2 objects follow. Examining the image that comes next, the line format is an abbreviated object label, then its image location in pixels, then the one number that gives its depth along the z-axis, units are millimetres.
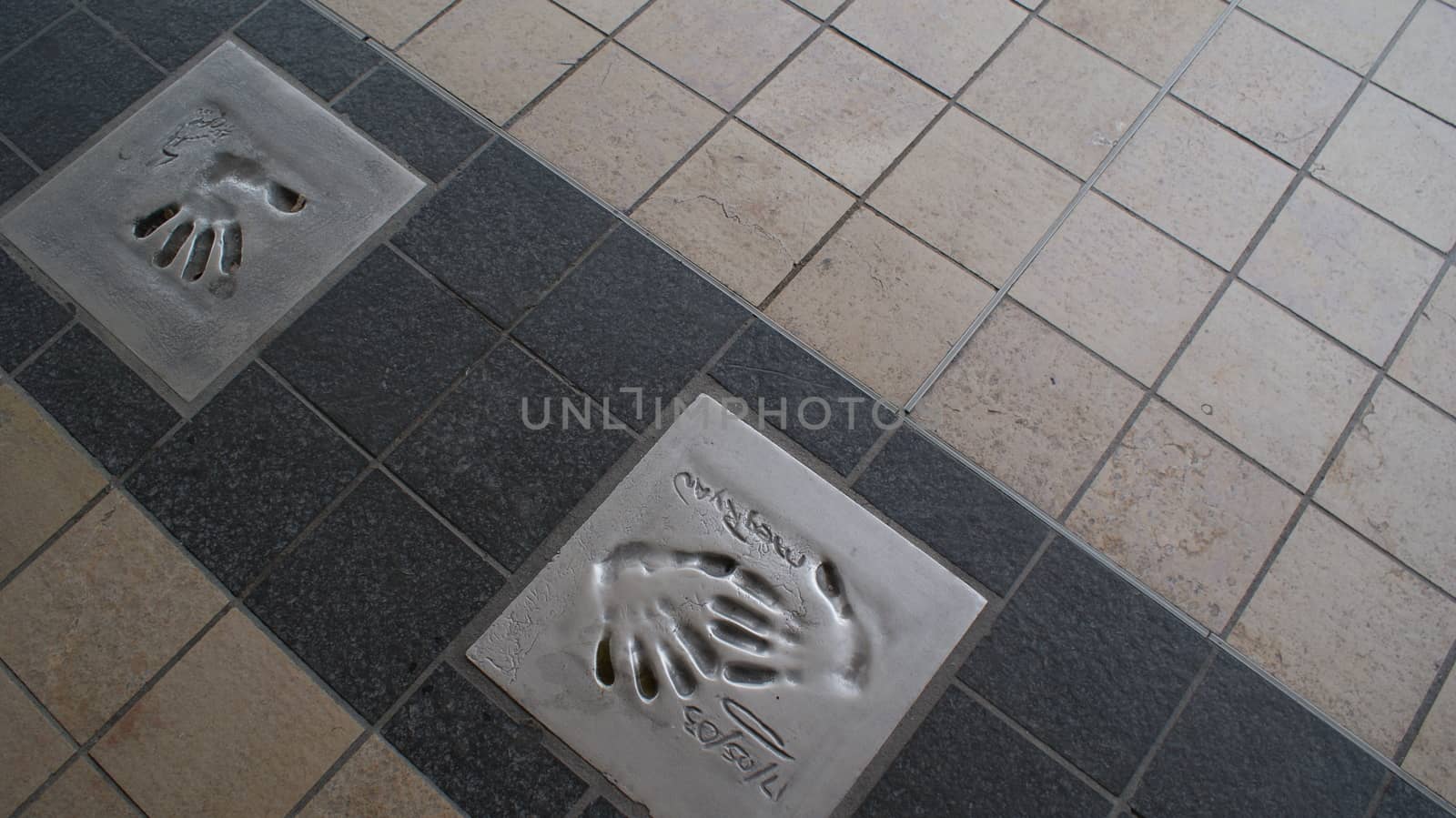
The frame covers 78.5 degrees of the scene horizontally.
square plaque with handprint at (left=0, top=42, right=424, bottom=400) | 1938
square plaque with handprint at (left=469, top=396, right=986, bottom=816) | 1644
